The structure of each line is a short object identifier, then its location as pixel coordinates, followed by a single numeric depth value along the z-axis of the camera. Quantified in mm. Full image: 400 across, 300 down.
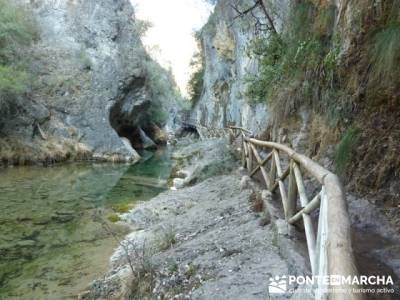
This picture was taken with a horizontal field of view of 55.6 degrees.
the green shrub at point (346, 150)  4894
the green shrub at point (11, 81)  19248
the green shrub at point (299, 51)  6945
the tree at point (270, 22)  10377
